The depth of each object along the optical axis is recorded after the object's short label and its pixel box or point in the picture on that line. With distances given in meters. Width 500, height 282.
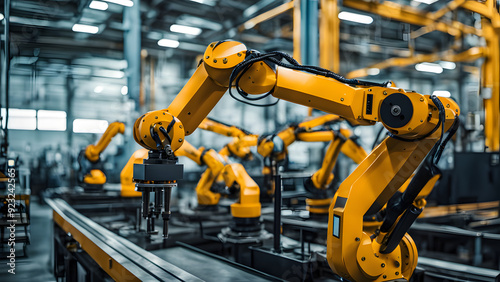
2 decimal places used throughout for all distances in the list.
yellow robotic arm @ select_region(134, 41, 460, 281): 1.95
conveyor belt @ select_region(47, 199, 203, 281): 2.28
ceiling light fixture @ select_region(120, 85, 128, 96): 3.93
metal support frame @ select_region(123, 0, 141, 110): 3.98
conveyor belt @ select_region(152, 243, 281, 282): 2.54
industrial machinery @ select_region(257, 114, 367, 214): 3.68
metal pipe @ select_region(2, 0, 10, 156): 2.93
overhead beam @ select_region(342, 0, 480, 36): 6.64
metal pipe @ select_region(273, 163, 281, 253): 3.13
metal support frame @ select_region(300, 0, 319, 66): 5.64
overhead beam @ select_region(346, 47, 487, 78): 7.53
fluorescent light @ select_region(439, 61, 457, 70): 9.71
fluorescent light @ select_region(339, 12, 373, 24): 7.18
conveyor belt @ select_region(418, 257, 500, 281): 2.81
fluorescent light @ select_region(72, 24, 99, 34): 3.71
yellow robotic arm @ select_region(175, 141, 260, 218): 3.70
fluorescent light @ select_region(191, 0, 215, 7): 4.85
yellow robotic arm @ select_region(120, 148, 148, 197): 3.60
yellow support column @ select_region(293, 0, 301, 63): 5.85
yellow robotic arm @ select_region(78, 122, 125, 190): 4.26
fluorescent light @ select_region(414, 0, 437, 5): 7.18
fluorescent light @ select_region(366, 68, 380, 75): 10.85
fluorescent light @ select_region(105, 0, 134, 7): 3.96
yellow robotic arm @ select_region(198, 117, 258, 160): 4.31
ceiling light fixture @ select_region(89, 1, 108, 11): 3.82
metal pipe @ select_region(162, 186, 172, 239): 2.09
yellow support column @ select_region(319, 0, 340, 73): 5.97
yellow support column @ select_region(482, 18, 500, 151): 6.62
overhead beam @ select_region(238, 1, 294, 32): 5.83
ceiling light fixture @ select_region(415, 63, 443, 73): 9.92
